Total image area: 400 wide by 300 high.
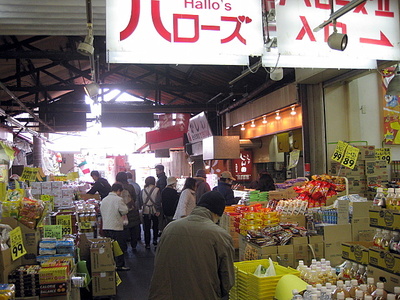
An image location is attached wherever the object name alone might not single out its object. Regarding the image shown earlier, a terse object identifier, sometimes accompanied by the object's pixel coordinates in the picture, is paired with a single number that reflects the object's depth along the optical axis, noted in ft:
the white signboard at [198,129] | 41.21
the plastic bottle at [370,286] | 8.93
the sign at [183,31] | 13.02
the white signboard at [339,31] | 14.16
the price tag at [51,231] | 15.21
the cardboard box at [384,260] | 8.89
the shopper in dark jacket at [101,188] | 33.24
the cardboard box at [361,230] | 16.03
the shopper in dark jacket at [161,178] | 34.83
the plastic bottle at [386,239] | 9.67
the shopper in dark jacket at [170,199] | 29.91
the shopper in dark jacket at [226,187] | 26.45
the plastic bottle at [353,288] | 9.09
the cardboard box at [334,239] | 15.66
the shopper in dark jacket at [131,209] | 29.07
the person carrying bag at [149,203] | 31.07
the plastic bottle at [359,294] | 8.72
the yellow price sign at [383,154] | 24.54
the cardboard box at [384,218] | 9.21
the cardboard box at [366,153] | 22.45
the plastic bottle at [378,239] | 9.98
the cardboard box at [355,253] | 10.21
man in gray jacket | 9.64
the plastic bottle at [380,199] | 10.35
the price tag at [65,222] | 18.92
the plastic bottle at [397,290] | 8.08
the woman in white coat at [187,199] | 25.63
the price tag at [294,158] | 27.53
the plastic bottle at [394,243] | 9.09
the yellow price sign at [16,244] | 12.03
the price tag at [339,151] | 21.56
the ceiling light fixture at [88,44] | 14.47
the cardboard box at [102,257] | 19.39
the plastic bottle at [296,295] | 9.42
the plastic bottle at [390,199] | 10.01
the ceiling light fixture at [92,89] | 26.68
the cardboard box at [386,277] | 8.94
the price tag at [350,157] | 21.29
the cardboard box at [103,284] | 19.26
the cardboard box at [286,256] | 14.97
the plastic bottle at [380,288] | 8.46
